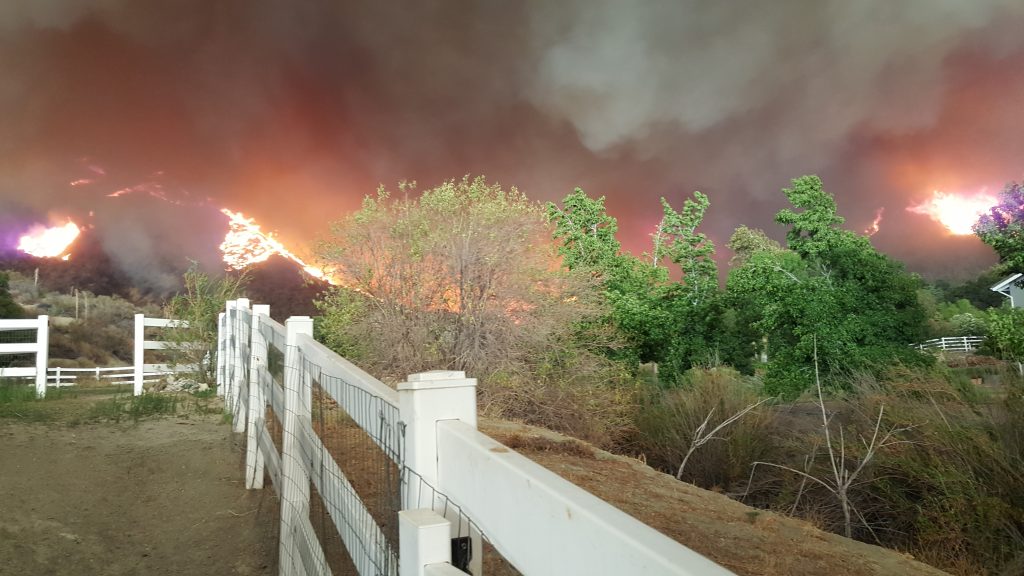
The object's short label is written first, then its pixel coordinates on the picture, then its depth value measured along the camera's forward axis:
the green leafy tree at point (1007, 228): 22.38
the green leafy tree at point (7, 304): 35.44
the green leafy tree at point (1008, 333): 18.36
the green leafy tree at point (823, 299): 23.33
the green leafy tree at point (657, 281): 25.50
